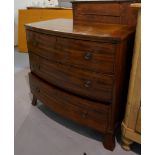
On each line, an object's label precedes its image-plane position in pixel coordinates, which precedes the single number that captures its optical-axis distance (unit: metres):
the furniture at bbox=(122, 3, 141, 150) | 1.12
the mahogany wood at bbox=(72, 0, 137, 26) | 1.44
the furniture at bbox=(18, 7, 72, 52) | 3.10
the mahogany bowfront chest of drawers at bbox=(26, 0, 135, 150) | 1.15
